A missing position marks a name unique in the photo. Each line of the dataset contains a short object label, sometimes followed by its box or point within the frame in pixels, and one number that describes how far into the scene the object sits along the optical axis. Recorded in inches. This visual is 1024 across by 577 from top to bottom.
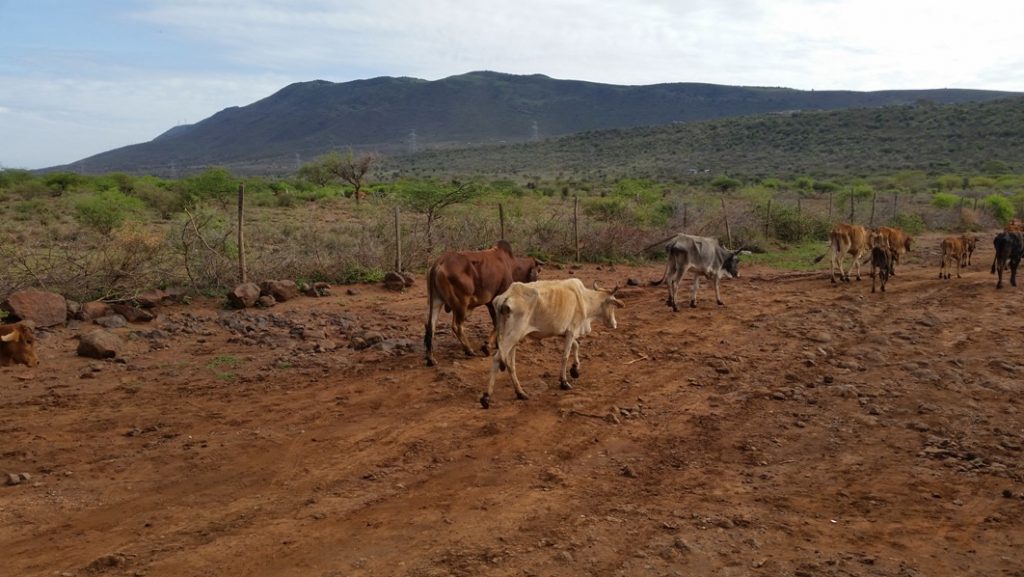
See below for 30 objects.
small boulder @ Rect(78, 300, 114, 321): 469.3
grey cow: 561.3
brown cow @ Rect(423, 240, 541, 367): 398.3
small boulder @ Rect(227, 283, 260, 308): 516.2
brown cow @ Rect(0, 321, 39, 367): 326.6
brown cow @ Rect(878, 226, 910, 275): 656.6
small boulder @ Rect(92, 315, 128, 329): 460.1
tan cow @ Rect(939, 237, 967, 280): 654.5
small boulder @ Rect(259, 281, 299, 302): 544.4
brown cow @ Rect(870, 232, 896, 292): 600.7
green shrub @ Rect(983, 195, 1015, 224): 1194.0
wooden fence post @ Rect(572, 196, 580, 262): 784.4
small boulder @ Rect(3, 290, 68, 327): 435.5
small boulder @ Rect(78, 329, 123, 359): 401.1
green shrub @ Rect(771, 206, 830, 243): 1000.2
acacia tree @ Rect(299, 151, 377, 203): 1529.3
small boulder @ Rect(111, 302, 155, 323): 474.9
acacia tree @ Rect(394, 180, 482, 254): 729.6
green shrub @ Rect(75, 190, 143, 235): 775.7
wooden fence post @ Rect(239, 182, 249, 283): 552.1
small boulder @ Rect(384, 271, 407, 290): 614.8
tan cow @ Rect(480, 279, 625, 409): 333.1
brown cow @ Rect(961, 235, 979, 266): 698.8
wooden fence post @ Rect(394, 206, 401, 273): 643.3
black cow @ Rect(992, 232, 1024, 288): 611.8
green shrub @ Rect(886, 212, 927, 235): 1096.8
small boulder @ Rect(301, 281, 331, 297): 568.7
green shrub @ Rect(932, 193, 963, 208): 1237.7
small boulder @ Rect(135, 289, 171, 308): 499.8
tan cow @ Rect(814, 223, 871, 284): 647.8
